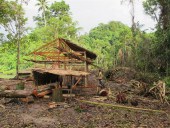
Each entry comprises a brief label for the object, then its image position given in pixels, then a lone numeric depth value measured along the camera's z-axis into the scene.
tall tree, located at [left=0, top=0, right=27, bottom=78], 20.57
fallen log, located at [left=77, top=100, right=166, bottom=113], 8.90
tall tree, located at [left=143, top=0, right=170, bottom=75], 17.42
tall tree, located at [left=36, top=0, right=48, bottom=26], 34.37
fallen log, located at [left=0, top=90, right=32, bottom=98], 9.61
